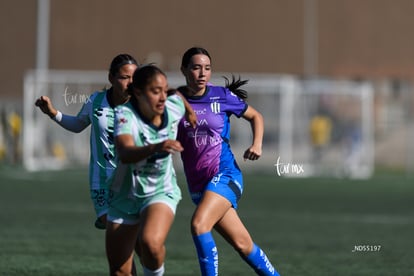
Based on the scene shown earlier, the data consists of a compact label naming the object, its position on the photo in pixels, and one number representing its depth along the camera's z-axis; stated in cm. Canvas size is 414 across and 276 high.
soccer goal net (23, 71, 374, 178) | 6544
